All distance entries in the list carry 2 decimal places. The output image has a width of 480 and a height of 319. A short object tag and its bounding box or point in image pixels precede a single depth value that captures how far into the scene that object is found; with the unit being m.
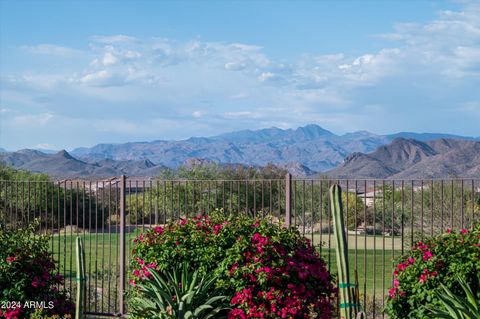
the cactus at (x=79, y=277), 5.82
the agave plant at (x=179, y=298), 8.38
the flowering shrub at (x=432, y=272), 8.13
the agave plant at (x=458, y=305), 7.49
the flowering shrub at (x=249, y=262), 8.31
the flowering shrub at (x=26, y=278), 9.29
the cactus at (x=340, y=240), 4.59
